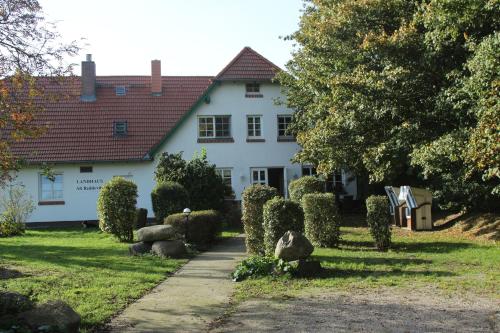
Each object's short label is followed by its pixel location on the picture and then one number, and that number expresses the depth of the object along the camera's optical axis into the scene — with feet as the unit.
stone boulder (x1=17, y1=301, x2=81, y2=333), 20.81
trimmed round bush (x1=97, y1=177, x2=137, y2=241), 58.34
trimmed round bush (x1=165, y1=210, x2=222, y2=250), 53.98
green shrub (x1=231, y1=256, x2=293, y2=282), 35.35
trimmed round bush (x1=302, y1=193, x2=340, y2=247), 49.55
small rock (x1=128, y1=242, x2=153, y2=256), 47.19
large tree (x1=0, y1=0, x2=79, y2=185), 29.43
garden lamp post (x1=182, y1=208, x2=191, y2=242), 53.68
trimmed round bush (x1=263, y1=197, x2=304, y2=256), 42.16
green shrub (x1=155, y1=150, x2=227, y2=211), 74.74
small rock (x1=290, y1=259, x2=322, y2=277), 35.22
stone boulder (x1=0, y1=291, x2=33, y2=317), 22.53
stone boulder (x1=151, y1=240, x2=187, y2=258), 46.14
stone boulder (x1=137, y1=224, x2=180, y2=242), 47.32
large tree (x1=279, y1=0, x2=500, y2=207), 43.52
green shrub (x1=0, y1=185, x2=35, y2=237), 74.18
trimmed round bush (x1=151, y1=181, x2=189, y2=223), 64.34
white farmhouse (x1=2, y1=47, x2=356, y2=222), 89.66
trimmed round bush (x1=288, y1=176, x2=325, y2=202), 66.87
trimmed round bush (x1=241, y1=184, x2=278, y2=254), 46.55
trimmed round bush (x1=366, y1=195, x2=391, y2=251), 47.52
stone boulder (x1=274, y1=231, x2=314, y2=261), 35.65
